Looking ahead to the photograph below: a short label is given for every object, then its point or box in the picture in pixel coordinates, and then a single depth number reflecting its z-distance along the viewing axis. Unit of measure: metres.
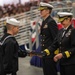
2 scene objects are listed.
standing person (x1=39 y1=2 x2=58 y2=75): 8.89
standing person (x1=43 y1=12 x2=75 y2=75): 7.23
